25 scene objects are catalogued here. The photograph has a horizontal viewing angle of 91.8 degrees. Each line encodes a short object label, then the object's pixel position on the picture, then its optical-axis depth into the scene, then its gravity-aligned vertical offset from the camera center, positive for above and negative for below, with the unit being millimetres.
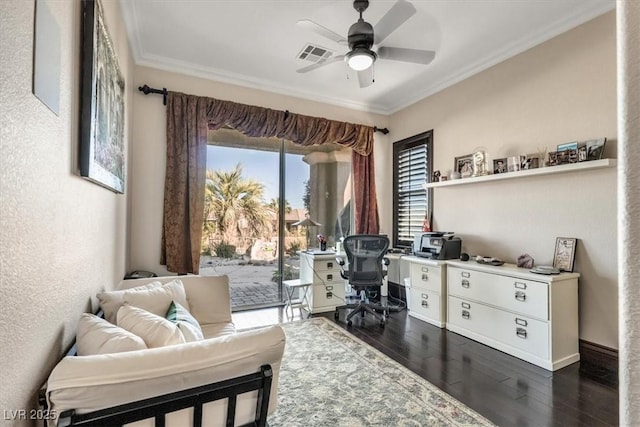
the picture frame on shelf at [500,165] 3242 +582
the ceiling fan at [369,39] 2316 +1493
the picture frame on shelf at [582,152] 2590 +573
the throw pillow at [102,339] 1144 -465
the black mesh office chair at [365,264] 3555 -524
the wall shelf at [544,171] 2442 +447
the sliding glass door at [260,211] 4000 +98
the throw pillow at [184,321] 1520 -557
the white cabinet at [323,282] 3939 -816
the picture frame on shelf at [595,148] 2521 +593
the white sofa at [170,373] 826 -463
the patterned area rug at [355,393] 1861 -1190
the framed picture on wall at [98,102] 1507 +648
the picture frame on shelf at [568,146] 2675 +654
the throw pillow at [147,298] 1674 -477
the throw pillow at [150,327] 1316 -485
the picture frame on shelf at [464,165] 3610 +656
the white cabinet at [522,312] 2502 -813
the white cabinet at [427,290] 3428 -821
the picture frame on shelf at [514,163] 3068 +578
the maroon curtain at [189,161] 3529 +659
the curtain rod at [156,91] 3434 +1420
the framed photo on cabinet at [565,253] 2686 -289
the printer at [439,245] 3520 -301
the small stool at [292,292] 3889 -1002
